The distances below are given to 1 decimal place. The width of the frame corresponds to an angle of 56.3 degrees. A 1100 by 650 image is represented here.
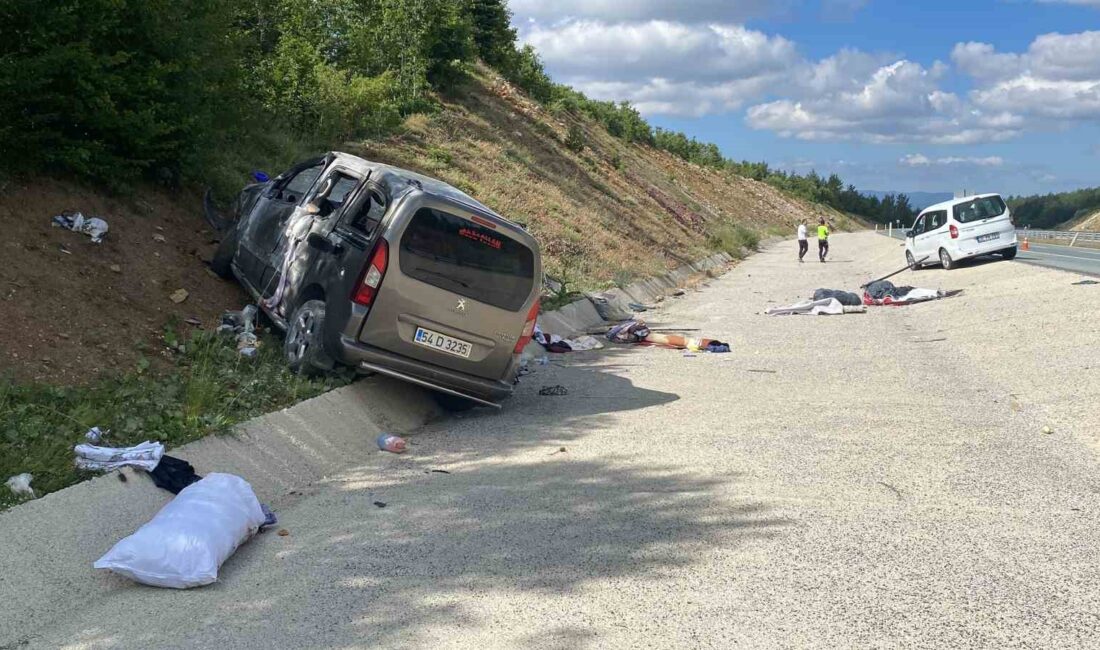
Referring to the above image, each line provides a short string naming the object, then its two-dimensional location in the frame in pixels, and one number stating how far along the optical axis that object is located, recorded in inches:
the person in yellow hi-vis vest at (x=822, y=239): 1582.2
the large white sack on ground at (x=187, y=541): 203.5
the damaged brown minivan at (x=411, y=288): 344.8
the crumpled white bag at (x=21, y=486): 223.8
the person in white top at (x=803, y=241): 1662.2
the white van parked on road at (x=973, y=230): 1049.5
